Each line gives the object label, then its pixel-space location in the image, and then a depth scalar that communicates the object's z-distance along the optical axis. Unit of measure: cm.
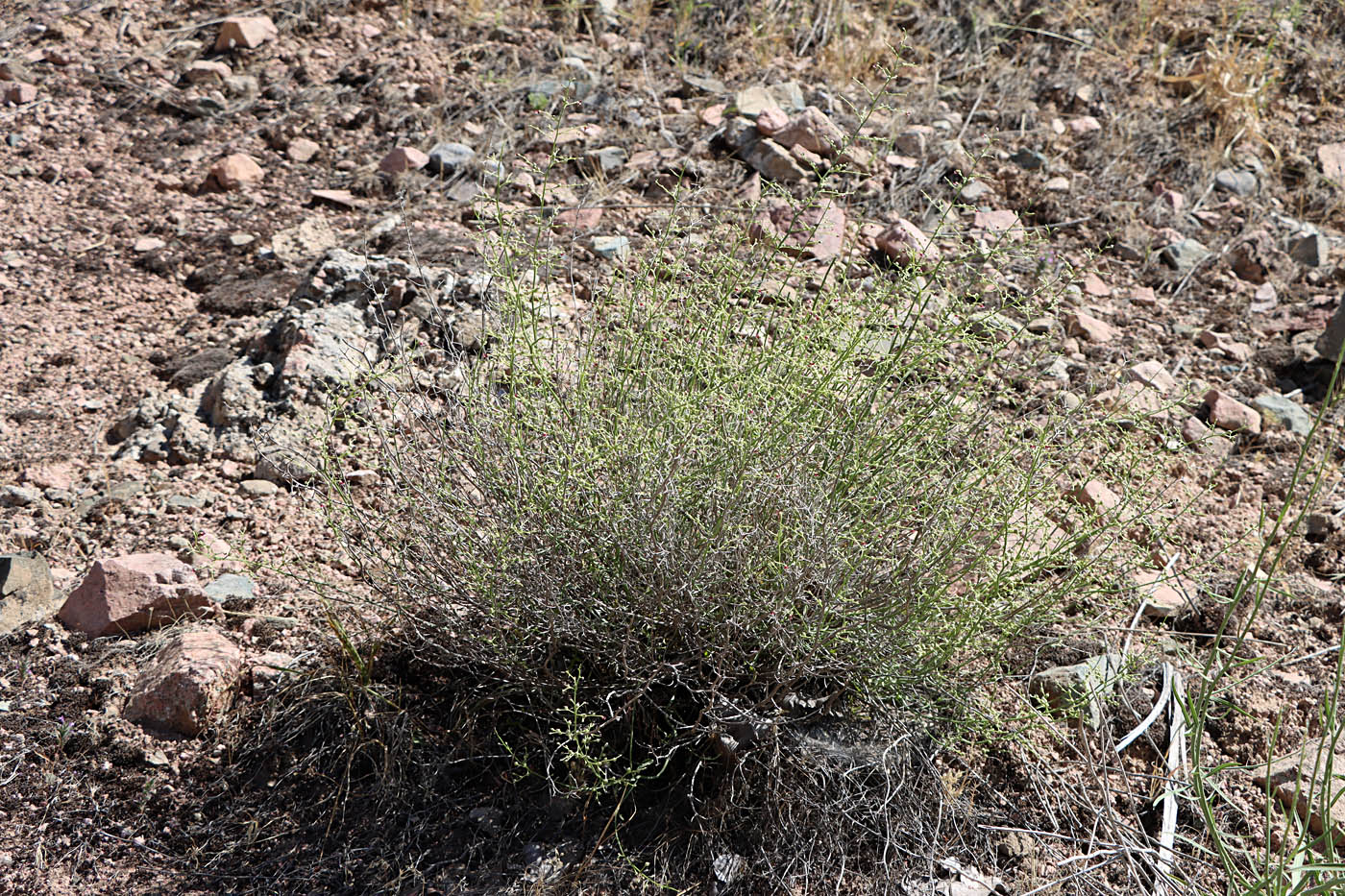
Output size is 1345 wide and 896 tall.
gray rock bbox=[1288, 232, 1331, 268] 406
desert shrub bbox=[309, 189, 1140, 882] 211
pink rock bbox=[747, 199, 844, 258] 308
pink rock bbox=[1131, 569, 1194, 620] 274
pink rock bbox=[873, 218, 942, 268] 354
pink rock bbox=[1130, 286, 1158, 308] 389
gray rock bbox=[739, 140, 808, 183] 402
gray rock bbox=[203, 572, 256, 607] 256
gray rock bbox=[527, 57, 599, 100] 441
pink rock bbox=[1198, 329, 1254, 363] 371
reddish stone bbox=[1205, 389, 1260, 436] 337
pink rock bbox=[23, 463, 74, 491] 286
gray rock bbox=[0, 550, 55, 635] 250
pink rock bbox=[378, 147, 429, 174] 406
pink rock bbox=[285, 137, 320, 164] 420
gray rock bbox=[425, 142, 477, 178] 406
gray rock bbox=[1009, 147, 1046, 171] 436
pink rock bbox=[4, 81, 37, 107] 431
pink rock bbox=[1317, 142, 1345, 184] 441
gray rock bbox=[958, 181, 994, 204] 414
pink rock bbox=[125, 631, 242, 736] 231
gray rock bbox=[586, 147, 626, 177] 408
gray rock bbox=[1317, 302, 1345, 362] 354
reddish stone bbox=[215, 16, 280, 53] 463
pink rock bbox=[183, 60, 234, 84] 449
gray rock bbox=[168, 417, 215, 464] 295
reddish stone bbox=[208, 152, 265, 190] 404
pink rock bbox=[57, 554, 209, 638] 249
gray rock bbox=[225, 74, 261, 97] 446
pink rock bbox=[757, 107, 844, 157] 407
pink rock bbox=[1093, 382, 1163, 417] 305
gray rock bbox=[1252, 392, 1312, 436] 343
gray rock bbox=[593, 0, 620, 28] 484
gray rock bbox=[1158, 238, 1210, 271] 405
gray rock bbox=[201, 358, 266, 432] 301
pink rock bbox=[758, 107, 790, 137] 411
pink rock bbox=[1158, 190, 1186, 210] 426
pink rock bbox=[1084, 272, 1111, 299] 390
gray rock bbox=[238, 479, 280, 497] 285
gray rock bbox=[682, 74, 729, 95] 452
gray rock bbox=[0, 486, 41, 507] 279
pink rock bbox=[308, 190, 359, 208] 395
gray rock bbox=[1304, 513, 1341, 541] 308
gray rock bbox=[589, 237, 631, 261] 357
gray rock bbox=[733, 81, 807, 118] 425
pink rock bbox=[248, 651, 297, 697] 241
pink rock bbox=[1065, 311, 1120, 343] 365
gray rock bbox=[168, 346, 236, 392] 320
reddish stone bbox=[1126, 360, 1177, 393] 345
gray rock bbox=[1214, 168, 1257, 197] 437
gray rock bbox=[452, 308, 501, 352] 320
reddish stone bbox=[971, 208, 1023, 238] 399
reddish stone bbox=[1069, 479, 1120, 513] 292
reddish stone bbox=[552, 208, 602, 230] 368
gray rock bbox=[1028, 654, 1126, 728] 218
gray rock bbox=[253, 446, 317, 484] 282
